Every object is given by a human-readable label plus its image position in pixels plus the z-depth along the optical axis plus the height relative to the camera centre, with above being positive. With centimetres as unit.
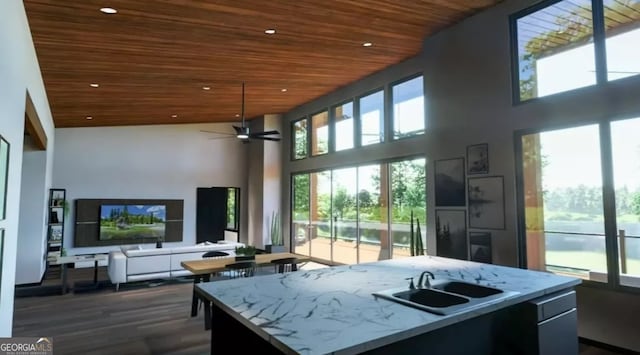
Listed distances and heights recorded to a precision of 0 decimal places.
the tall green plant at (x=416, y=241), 636 -62
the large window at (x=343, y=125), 852 +180
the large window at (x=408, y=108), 675 +176
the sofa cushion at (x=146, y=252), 658 -83
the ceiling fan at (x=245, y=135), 708 +133
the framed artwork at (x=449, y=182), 559 +33
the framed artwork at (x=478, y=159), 527 +63
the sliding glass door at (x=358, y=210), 699 -12
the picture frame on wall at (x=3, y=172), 279 +24
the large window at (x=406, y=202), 662 +4
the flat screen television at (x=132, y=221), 944 -42
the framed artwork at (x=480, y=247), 518 -59
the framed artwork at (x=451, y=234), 551 -44
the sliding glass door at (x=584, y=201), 397 +4
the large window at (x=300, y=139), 1002 +175
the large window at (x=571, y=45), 406 +185
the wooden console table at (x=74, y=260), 643 -98
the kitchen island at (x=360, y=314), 168 -56
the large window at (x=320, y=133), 927 +176
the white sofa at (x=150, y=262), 652 -100
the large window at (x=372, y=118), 768 +178
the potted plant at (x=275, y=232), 1022 -74
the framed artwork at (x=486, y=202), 506 +3
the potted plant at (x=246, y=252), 598 -74
